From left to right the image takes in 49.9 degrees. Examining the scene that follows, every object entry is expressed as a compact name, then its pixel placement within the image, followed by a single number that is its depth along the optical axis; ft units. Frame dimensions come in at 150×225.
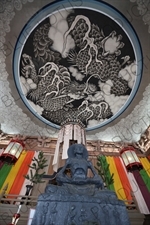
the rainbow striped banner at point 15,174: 13.88
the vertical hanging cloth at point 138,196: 12.78
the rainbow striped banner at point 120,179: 14.01
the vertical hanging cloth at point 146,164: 17.95
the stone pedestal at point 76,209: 5.61
